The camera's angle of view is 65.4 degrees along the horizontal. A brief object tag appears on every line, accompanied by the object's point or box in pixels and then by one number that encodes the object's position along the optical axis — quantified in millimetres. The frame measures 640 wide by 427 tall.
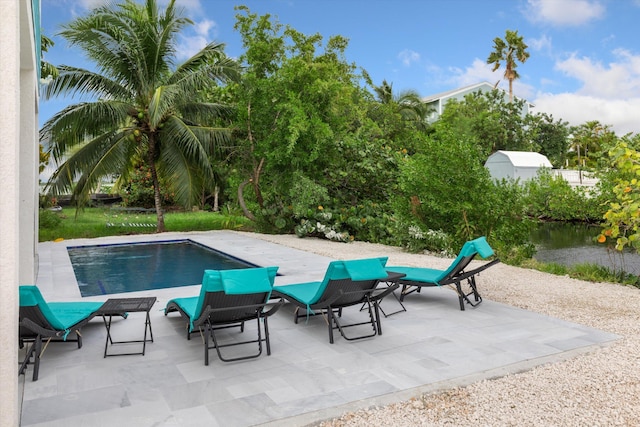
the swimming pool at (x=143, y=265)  8773
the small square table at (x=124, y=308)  4478
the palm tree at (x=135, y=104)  14352
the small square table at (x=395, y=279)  5583
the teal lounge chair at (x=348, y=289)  4750
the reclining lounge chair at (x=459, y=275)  5840
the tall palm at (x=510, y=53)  39141
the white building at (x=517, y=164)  24781
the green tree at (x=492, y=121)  31547
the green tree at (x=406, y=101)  29875
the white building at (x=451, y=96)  42128
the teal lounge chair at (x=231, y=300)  4094
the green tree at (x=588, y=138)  49531
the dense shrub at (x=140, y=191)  26891
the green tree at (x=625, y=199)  6023
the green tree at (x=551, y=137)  35000
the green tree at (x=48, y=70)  13423
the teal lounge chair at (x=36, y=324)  3771
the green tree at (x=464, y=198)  11016
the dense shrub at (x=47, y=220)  16359
